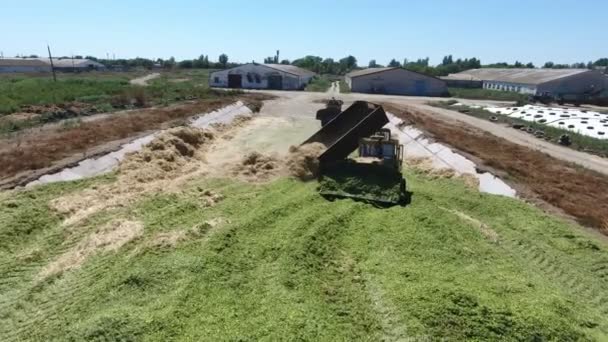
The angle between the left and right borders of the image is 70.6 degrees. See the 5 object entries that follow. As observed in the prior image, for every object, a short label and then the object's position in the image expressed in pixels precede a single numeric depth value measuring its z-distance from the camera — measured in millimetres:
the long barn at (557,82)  49544
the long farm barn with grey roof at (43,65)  84119
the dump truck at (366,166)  12156
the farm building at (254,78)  57781
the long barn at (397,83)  55875
